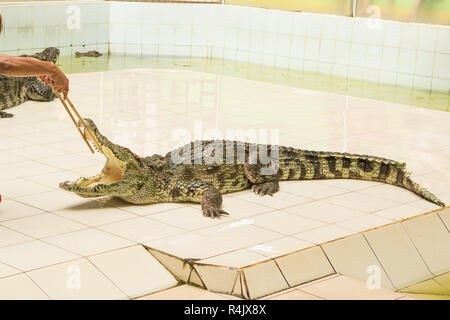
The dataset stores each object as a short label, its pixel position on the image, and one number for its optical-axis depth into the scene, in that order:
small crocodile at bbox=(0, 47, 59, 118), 8.46
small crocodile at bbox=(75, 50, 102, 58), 12.84
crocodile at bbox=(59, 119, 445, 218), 5.17
